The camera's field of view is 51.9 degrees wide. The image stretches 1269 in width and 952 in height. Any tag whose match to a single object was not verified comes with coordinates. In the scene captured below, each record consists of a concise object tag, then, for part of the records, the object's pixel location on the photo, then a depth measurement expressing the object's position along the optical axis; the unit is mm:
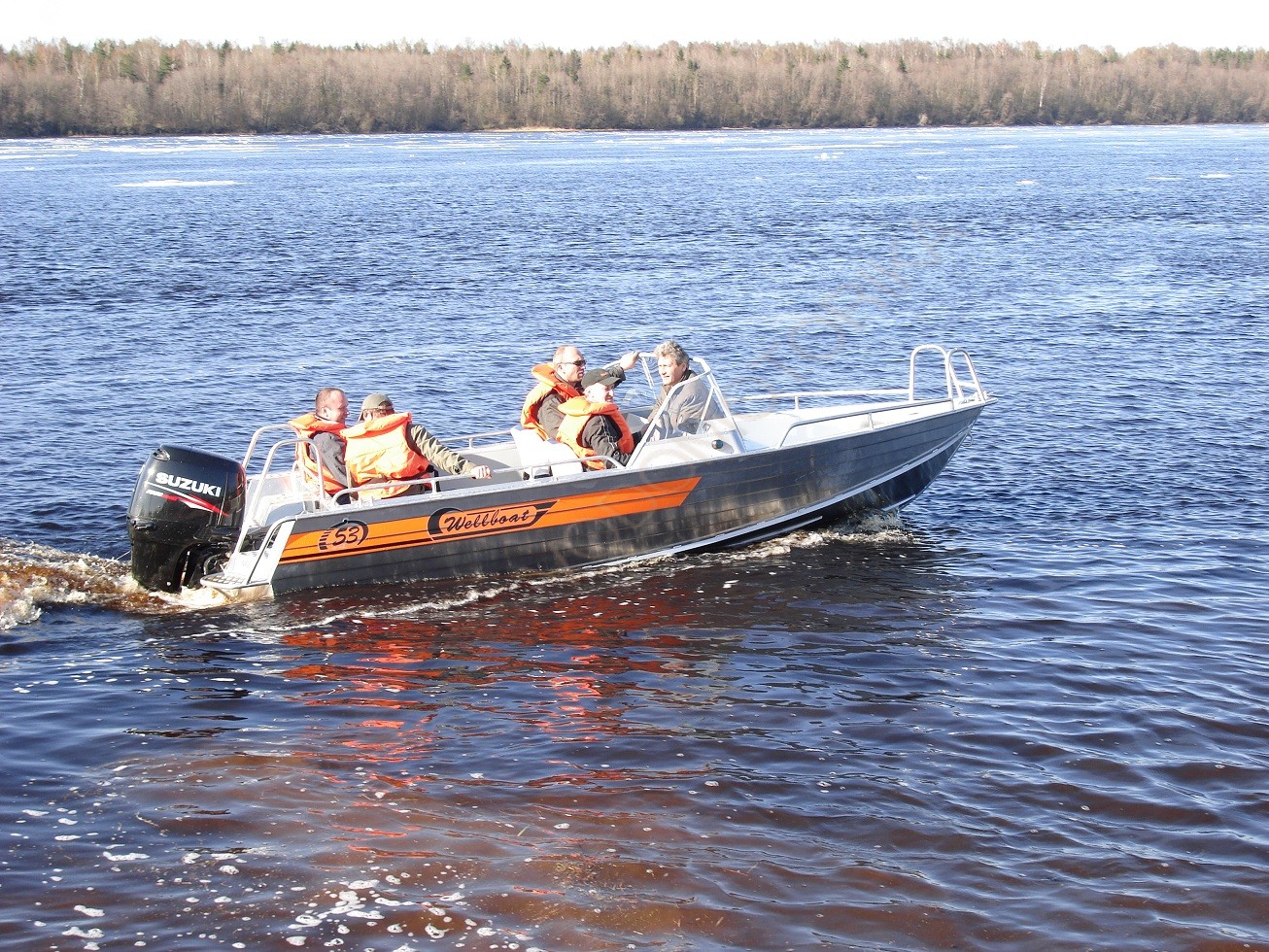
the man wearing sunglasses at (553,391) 11633
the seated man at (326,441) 10836
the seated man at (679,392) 11422
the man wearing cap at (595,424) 11211
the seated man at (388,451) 10680
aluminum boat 10492
